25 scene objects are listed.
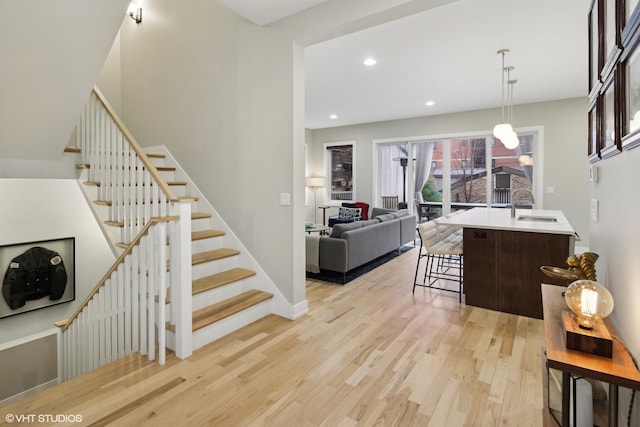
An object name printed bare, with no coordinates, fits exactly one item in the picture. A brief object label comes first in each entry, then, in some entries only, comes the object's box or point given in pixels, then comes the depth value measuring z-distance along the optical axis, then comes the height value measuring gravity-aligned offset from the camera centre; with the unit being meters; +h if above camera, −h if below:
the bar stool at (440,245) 3.75 -0.41
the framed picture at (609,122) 1.27 +0.37
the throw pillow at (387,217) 5.53 -0.12
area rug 4.53 -0.92
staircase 2.46 -0.31
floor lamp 8.63 +0.77
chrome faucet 4.10 +0.05
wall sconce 4.75 +2.86
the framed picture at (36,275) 3.95 -0.80
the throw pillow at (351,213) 7.65 -0.06
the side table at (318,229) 5.93 -0.35
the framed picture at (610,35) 1.22 +0.72
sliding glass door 6.49 +0.84
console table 0.96 -0.47
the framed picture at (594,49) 1.63 +0.87
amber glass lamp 1.18 -0.34
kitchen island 3.10 -0.48
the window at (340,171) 8.76 +1.06
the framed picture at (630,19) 0.98 +0.59
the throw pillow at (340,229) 4.46 -0.25
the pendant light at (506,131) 4.09 +0.99
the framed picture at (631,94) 1.03 +0.39
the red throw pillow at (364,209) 7.87 +0.03
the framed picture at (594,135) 1.68 +0.41
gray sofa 4.38 -0.47
